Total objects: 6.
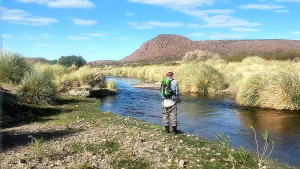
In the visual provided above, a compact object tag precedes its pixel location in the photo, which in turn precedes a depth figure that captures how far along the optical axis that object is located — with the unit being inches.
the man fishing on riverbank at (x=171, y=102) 350.9
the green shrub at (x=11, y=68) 633.6
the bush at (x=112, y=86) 924.0
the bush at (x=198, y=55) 2406.5
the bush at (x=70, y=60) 1568.2
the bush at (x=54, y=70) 908.0
